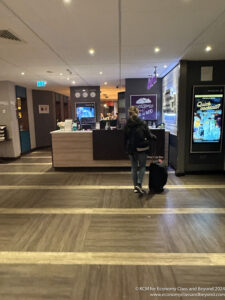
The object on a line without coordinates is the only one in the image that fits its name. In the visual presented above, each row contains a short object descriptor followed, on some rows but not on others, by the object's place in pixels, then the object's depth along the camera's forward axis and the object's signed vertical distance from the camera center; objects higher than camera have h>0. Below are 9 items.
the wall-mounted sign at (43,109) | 9.68 +0.54
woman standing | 3.82 -0.38
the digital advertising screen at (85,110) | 9.27 +0.44
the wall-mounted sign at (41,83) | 7.34 +1.36
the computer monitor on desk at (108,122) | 6.03 -0.12
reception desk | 5.64 -0.81
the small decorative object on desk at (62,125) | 6.42 -0.16
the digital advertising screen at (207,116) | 4.94 +0.05
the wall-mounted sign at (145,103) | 7.51 +0.58
